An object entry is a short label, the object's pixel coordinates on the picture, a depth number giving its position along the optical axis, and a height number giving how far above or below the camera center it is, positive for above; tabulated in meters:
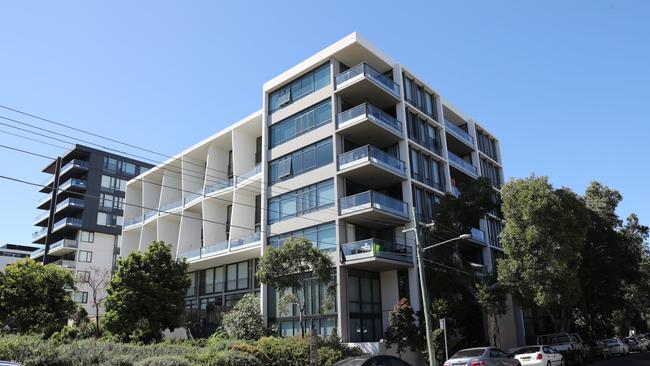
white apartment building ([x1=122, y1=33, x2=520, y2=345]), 31.14 +9.26
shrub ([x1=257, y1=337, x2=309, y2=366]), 24.19 -1.50
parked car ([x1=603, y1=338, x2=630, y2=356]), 36.41 -2.38
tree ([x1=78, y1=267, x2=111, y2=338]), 58.66 +5.47
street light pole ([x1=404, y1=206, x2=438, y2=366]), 20.66 +0.87
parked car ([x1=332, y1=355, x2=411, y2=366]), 16.12 -1.38
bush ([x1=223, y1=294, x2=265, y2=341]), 31.33 -0.08
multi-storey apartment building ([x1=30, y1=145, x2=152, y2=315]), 68.00 +14.98
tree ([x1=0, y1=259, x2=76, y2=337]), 31.91 +1.72
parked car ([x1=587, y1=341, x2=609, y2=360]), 35.43 -2.51
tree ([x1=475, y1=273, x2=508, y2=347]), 29.42 +1.00
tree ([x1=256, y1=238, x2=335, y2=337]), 27.48 +2.92
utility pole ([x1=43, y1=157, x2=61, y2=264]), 70.75 +15.22
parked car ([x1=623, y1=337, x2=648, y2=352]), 43.78 -2.70
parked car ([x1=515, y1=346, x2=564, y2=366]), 23.66 -1.94
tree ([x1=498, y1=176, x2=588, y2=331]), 28.73 +4.05
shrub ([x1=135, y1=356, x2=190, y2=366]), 18.22 -1.40
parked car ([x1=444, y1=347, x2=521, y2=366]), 19.98 -1.68
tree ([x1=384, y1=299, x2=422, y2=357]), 27.25 -0.71
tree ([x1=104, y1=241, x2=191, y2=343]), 29.73 +1.58
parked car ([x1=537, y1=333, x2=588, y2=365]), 29.10 -1.79
